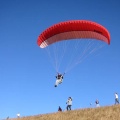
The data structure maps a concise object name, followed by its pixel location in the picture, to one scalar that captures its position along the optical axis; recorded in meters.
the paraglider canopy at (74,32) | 29.27
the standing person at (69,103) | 31.42
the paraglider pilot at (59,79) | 29.63
